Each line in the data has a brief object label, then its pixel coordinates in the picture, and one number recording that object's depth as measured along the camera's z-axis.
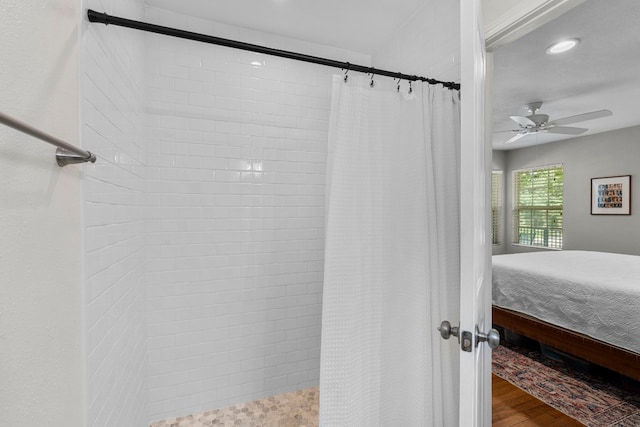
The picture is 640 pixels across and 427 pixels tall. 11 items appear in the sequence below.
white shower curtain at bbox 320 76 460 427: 1.38
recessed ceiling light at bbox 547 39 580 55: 2.33
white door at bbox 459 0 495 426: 0.90
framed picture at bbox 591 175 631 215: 4.48
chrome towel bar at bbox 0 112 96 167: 0.41
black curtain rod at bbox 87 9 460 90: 1.02
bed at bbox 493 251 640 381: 2.33
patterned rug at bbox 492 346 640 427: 2.08
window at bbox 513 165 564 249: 5.49
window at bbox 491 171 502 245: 6.24
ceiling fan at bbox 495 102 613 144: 3.43
